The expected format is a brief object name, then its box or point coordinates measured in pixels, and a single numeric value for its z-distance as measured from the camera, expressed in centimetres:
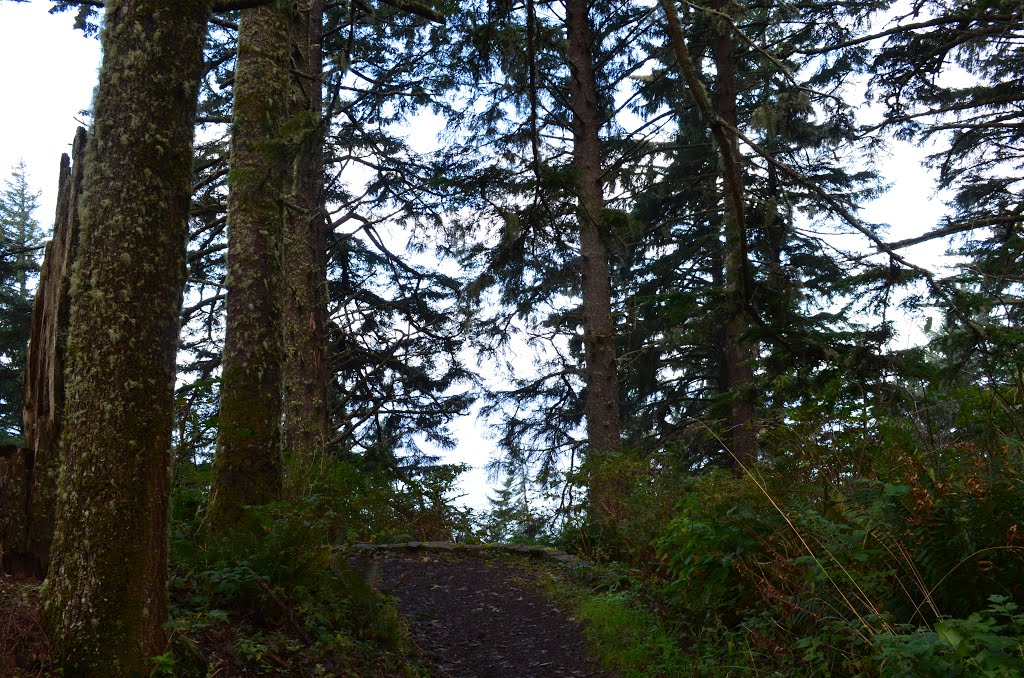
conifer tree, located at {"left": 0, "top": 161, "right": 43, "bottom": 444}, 2000
